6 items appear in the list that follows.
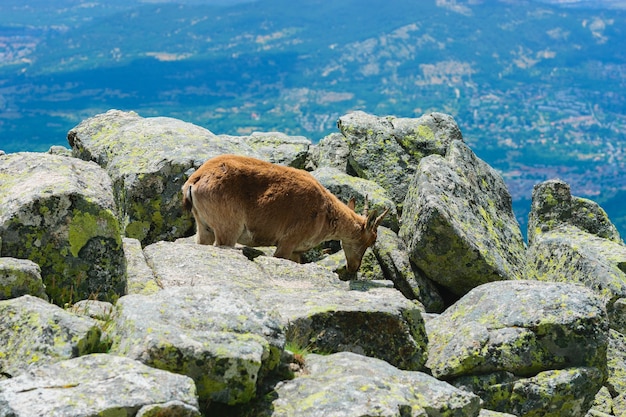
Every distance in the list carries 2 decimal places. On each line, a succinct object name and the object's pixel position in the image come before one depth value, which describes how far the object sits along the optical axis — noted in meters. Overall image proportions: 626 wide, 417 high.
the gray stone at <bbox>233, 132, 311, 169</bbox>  26.12
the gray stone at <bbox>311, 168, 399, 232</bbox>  21.91
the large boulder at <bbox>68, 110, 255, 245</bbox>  19.56
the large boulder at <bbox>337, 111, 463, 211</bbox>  24.34
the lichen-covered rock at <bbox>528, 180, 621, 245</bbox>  25.88
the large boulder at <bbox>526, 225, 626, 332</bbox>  20.59
